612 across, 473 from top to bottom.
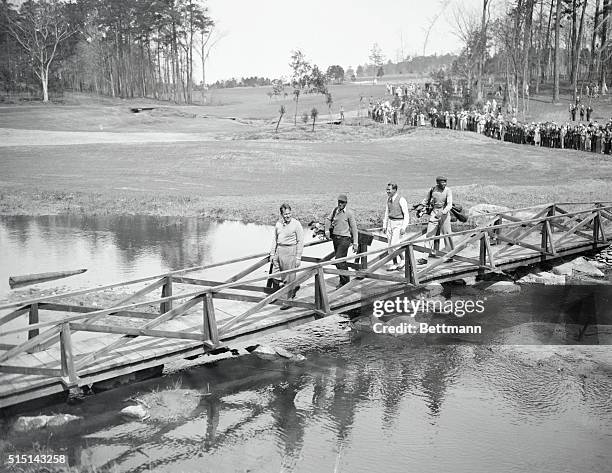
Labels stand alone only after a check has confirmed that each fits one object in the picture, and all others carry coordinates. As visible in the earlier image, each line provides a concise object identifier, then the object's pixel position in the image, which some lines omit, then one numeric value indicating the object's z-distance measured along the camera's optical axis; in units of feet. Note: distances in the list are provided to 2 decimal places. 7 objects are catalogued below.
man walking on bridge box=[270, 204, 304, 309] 32.99
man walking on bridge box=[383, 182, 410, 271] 38.79
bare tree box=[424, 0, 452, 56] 215.35
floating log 44.96
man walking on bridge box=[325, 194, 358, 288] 35.84
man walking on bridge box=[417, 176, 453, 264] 41.24
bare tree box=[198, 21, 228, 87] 245.04
